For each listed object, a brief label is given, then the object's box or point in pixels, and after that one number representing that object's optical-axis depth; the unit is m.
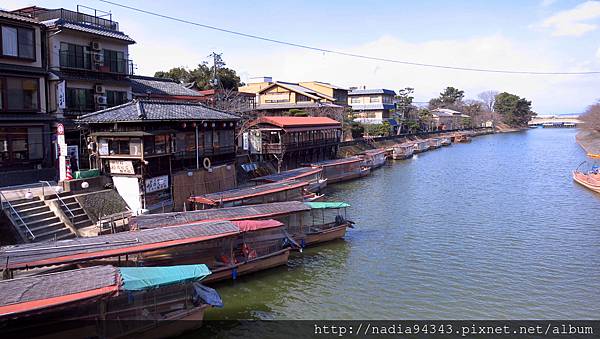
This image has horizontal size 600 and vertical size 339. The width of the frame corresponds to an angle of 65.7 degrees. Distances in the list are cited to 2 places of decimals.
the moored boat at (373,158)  59.44
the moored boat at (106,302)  12.57
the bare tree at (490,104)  175.38
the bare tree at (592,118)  88.19
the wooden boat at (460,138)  115.50
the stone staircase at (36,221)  21.05
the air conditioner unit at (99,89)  34.82
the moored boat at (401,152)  73.56
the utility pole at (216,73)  66.44
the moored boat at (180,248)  16.14
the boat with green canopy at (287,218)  22.17
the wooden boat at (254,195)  27.64
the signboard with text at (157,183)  26.72
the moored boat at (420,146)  85.49
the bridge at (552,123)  191.12
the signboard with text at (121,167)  26.75
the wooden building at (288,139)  45.72
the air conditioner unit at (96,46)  34.69
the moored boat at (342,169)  48.91
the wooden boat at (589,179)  42.70
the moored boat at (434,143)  95.66
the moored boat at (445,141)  103.74
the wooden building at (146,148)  26.48
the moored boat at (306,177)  37.53
